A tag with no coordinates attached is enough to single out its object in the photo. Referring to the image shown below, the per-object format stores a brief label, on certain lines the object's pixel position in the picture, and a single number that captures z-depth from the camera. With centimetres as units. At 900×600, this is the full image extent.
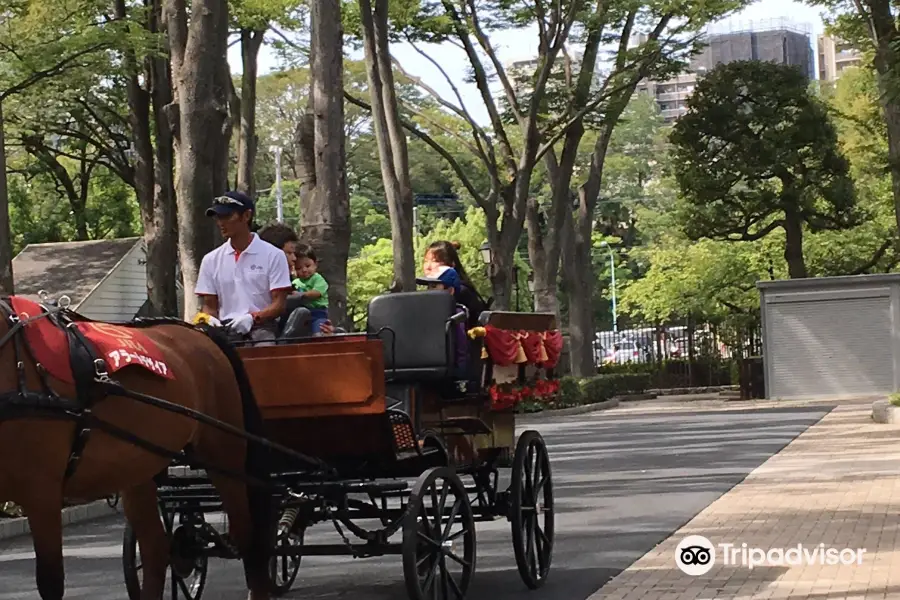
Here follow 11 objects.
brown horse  601
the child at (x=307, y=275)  895
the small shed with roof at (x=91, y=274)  3838
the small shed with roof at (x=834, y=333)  3362
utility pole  5514
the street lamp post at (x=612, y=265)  7912
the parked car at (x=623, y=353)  4872
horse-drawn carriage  765
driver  803
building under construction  15912
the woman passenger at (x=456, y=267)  923
